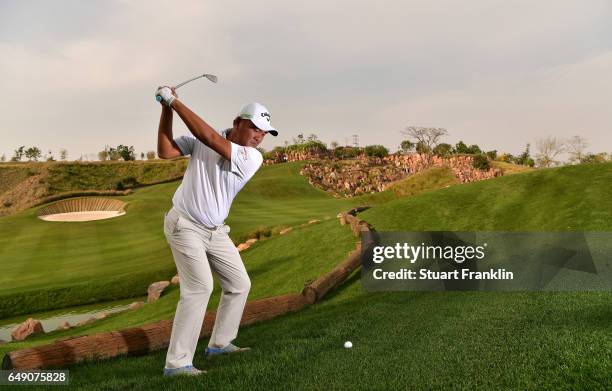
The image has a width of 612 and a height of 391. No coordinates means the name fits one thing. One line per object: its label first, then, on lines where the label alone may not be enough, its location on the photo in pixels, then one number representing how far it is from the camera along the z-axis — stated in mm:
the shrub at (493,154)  97294
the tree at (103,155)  147225
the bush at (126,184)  88062
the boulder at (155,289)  20936
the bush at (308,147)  129762
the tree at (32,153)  155375
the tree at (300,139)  140575
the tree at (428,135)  104312
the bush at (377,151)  113688
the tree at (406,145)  116481
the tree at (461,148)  100988
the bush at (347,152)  120125
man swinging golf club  6008
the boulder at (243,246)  25953
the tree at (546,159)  97438
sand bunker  48875
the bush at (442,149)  105125
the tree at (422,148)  107188
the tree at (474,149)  97975
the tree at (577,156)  97906
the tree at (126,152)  139750
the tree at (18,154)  152912
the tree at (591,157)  93031
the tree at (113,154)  148750
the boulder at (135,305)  20509
